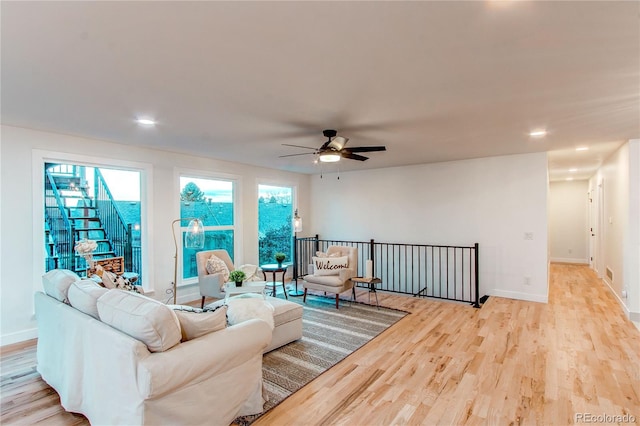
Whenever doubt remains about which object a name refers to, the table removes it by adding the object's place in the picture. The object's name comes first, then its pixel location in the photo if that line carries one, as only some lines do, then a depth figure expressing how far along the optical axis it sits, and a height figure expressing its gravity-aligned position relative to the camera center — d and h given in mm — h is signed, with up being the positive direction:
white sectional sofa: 1831 -1016
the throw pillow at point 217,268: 4855 -842
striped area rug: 2795 -1501
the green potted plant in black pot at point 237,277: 4289 -867
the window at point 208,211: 5527 +31
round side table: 5520 -989
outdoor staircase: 4109 -52
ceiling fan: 3607 +696
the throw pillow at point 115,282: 3265 -721
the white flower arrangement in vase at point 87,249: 3789 -414
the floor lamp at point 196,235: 4278 -302
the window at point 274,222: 7008 -220
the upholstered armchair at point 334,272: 5051 -994
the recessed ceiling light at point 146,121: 3427 +1011
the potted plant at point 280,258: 5617 -810
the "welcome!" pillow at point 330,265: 5309 -896
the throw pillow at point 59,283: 2701 -595
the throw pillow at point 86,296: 2344 -622
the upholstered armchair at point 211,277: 4617 -956
